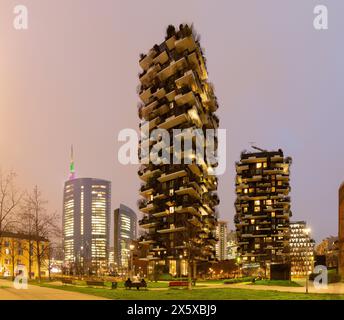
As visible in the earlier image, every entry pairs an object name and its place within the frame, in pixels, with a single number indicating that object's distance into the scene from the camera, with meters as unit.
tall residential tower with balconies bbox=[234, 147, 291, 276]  157.38
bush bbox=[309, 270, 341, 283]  60.72
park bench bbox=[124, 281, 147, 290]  44.41
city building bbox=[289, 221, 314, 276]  134.98
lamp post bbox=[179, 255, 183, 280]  95.96
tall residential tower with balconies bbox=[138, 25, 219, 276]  104.00
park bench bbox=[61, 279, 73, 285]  55.16
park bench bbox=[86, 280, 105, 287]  50.83
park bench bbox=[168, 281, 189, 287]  47.01
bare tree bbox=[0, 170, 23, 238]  46.25
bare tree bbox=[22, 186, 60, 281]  61.59
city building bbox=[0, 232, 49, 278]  140.73
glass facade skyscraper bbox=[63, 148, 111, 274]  129.45
